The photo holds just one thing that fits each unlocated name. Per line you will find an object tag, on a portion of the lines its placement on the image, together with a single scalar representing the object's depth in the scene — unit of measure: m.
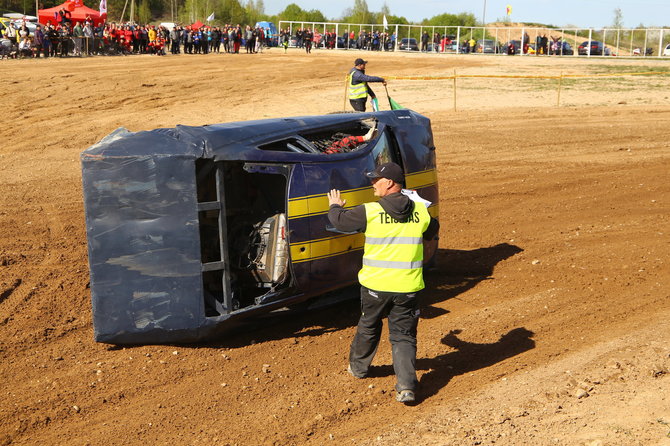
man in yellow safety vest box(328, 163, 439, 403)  6.36
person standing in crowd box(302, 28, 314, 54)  52.69
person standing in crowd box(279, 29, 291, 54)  52.46
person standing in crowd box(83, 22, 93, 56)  38.66
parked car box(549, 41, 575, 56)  57.28
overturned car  6.92
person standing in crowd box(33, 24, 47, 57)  35.44
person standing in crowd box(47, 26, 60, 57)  36.12
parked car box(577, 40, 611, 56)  57.70
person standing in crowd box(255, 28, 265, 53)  50.00
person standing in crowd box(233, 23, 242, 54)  47.52
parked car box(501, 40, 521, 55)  57.78
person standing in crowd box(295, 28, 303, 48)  56.20
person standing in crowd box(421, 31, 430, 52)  60.34
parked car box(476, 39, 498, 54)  60.05
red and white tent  42.28
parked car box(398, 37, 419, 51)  60.41
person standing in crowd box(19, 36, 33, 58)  34.84
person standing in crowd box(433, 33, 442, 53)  60.47
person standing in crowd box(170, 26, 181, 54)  43.34
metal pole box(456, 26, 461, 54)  58.72
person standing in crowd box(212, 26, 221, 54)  47.38
